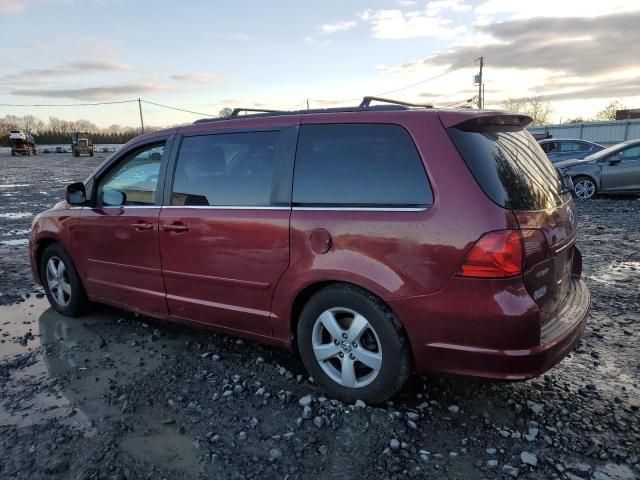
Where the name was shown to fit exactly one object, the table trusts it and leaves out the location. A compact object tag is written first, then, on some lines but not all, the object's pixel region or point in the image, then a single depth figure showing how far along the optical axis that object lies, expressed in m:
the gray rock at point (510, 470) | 2.48
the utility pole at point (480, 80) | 39.44
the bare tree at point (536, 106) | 70.24
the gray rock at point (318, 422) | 2.92
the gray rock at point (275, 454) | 2.65
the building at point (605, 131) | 29.69
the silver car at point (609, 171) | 12.32
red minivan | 2.64
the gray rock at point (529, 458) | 2.56
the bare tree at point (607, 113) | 56.90
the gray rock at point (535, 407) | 3.01
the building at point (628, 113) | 45.67
